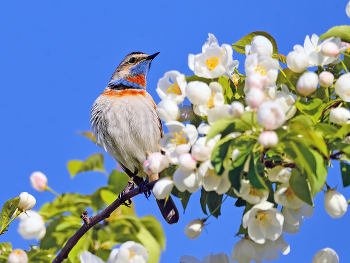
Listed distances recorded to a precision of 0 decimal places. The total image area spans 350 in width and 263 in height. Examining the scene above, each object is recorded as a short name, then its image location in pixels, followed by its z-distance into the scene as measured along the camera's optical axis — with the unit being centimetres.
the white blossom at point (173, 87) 615
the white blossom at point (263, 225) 546
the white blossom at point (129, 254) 550
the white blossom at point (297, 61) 586
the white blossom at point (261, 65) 575
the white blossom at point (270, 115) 448
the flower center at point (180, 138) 584
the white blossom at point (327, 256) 608
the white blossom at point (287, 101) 540
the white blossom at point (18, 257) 721
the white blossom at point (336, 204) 558
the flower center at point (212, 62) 614
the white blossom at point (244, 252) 578
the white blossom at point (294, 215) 575
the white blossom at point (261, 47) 619
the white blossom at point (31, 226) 852
